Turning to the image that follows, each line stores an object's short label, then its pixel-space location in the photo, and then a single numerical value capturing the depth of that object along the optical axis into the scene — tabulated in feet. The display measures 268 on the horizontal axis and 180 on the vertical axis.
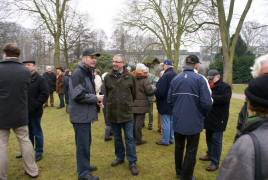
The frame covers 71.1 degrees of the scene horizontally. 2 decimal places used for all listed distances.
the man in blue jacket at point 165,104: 15.03
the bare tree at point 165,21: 54.60
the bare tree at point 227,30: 40.06
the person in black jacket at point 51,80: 33.88
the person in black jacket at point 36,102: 12.41
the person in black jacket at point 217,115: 11.51
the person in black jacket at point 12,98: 9.30
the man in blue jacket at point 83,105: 9.86
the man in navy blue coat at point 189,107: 9.72
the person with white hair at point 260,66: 4.87
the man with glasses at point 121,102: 11.48
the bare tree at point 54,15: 49.47
